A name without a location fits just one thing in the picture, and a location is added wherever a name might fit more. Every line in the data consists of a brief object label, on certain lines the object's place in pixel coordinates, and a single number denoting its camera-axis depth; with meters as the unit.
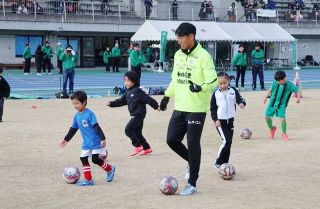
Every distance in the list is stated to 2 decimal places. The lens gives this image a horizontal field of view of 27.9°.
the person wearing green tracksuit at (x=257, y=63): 26.92
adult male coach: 7.71
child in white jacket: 9.47
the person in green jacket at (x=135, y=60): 26.16
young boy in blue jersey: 8.59
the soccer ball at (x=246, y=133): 13.02
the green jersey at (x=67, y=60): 23.38
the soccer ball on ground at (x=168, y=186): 7.91
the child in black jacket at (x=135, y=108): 10.93
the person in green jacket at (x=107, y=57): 41.78
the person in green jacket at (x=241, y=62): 27.55
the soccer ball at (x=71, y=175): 8.63
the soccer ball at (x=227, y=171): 8.84
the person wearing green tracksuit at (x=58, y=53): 33.59
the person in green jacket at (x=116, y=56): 40.81
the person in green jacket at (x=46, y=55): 36.53
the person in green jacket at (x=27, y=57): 36.47
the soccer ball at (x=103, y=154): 8.84
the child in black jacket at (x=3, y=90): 15.90
